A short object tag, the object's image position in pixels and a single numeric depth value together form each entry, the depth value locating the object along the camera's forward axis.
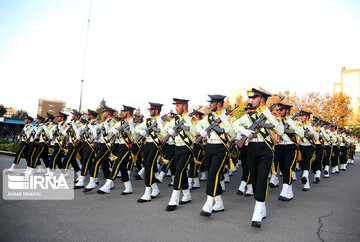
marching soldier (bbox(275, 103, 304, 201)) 6.35
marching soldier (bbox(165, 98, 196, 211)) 5.52
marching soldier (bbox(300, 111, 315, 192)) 7.81
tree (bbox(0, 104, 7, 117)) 46.67
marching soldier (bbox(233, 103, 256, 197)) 6.85
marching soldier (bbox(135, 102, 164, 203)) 6.11
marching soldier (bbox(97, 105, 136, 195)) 6.64
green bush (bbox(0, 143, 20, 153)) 15.99
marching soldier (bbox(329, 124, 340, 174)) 12.56
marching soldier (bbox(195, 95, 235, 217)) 4.95
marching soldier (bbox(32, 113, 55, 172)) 9.02
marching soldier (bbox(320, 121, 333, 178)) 10.84
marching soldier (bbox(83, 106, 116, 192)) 6.99
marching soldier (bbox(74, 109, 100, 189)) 7.32
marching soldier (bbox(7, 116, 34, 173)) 9.50
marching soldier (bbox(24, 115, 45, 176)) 9.12
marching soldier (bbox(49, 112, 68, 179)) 8.53
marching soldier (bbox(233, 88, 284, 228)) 4.56
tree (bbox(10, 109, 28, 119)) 100.03
